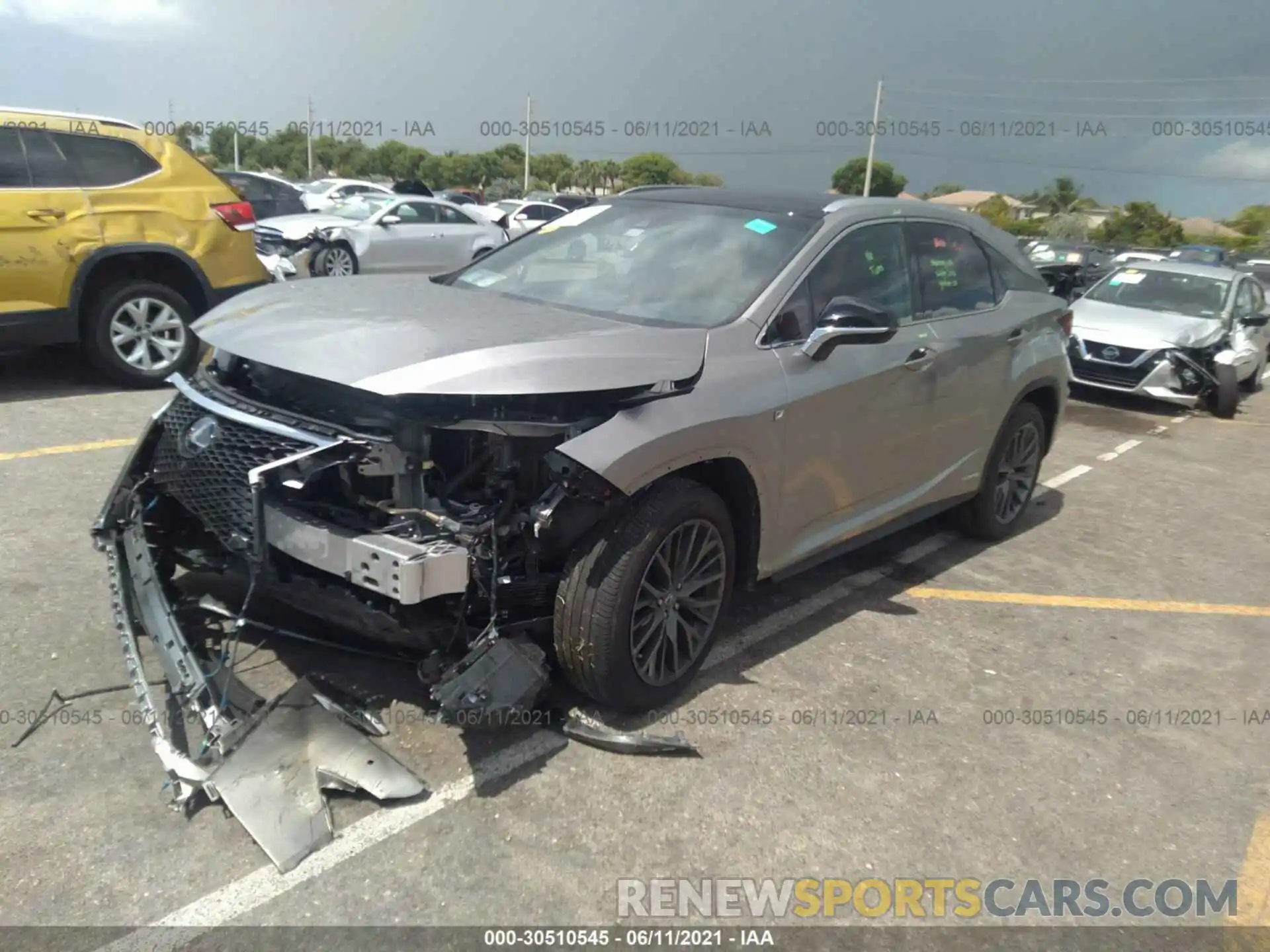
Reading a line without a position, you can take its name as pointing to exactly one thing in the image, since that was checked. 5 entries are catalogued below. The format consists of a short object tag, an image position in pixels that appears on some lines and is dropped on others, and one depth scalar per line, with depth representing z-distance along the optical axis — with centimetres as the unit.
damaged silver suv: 315
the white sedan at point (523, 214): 2317
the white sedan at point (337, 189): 2227
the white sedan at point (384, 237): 1489
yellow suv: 699
